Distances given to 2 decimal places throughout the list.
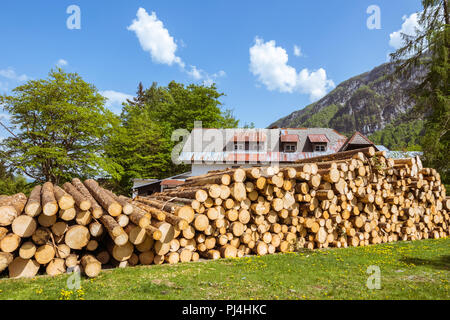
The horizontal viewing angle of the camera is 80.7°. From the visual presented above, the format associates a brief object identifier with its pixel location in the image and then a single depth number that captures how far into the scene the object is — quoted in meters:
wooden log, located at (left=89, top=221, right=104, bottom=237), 6.02
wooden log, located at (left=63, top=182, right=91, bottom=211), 5.87
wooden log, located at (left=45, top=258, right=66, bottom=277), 5.53
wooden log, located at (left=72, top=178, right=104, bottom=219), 5.99
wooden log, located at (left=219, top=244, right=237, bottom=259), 6.93
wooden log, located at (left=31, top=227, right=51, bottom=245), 5.56
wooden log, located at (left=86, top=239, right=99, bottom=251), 6.04
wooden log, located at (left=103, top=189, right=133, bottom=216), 6.10
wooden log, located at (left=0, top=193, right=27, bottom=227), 5.29
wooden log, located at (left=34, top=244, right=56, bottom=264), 5.47
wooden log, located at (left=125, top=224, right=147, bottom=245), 5.93
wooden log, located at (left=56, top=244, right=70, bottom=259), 5.73
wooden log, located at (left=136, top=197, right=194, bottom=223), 6.54
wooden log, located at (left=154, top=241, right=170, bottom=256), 6.10
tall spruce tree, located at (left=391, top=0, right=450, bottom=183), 15.44
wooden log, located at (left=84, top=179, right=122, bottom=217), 5.99
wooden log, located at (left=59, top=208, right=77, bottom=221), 5.74
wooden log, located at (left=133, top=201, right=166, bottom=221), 6.38
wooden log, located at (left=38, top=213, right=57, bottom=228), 5.68
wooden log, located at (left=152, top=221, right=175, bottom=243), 6.09
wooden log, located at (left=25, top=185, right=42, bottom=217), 5.49
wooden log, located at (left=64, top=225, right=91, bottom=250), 5.79
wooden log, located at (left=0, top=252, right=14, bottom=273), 5.14
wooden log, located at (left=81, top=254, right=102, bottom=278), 5.11
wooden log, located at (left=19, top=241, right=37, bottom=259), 5.32
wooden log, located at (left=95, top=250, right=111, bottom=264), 6.16
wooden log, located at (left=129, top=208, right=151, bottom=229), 5.84
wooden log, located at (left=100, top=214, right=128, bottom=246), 5.58
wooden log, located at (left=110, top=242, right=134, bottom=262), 5.96
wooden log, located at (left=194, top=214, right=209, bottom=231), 6.68
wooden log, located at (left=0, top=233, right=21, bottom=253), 5.16
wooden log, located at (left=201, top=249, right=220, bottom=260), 6.84
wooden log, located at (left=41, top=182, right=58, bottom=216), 5.47
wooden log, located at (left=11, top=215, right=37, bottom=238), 5.33
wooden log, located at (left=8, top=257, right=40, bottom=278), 5.33
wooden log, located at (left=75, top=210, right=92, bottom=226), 5.98
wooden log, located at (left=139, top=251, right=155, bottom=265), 6.25
